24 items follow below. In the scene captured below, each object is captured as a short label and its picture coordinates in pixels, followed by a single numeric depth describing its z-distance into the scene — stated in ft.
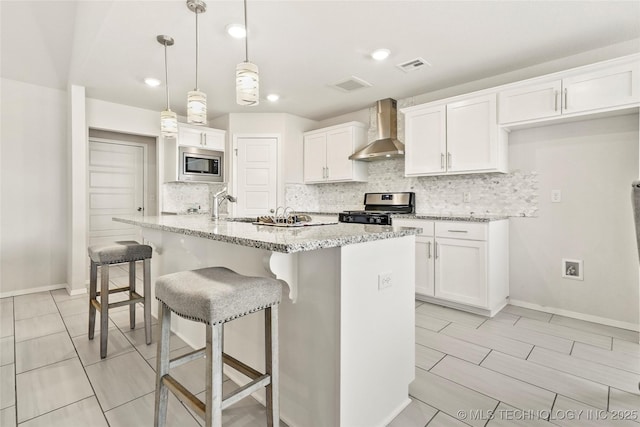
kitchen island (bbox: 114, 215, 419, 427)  4.12
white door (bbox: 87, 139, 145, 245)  15.21
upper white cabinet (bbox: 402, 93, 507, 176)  10.03
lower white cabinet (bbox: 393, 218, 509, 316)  9.34
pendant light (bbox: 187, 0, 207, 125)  7.23
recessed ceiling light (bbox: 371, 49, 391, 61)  8.97
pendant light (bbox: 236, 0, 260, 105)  5.93
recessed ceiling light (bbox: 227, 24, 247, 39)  7.72
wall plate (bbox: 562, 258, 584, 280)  9.32
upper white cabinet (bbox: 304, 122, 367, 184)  14.15
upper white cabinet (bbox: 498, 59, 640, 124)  7.80
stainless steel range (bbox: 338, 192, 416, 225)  11.74
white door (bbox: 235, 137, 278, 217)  15.46
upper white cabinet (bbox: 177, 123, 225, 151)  14.68
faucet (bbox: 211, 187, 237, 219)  7.88
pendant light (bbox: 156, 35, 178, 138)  8.04
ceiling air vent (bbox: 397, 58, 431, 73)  9.61
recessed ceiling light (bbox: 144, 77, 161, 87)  11.05
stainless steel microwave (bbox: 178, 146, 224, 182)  14.67
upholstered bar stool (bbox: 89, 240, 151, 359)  6.84
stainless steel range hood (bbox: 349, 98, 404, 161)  12.87
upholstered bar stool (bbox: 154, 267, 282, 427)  3.57
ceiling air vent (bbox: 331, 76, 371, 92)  11.14
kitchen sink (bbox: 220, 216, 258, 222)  8.23
